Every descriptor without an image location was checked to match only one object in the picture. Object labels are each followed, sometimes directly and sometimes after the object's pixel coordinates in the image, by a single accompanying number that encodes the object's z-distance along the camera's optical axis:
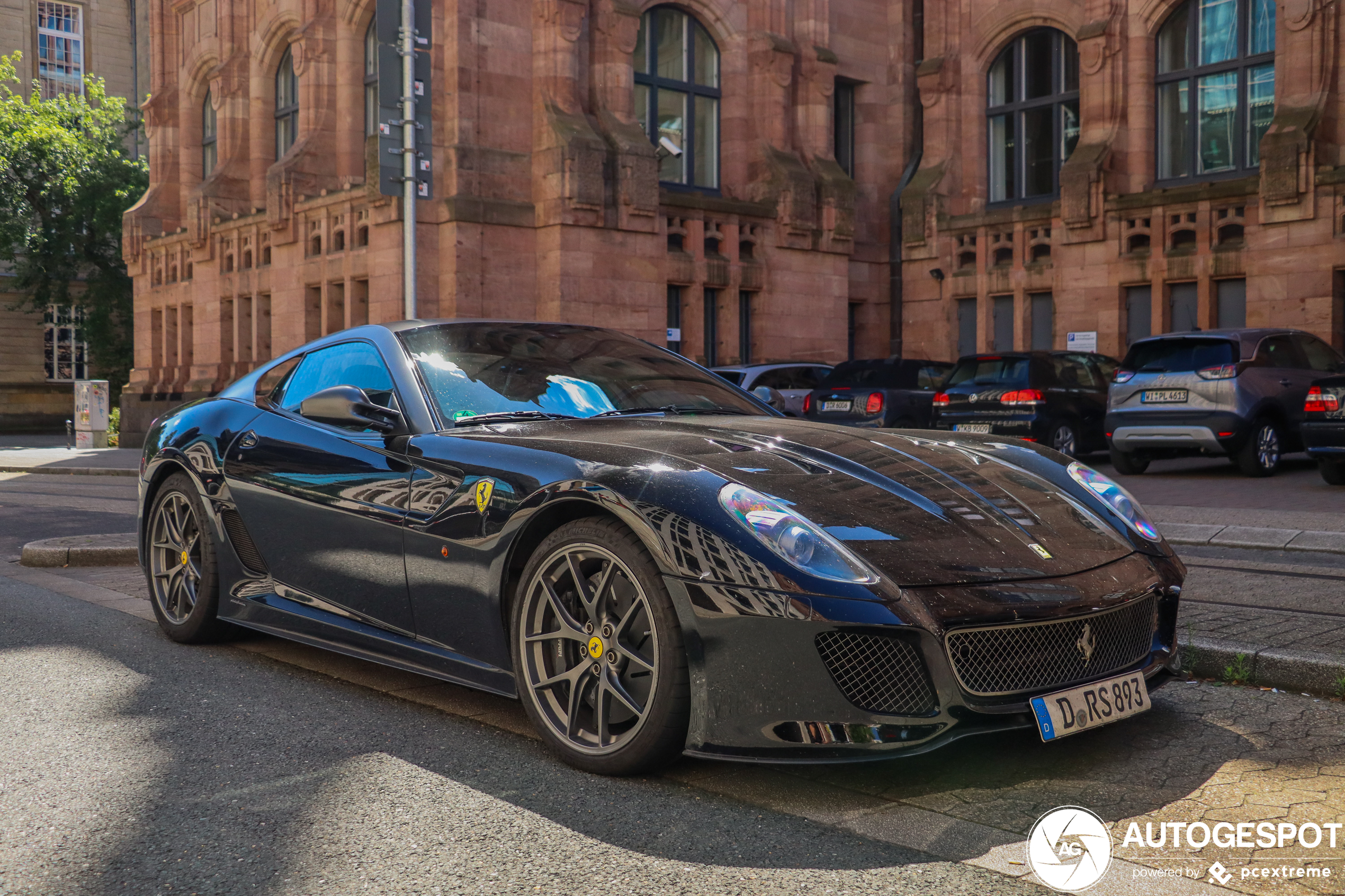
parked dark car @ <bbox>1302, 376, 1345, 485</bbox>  12.28
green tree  39.53
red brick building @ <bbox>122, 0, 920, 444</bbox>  21.44
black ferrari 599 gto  3.32
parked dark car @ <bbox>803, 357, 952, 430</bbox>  17.70
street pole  13.93
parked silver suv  14.41
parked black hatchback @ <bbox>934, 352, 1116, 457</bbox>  16.36
